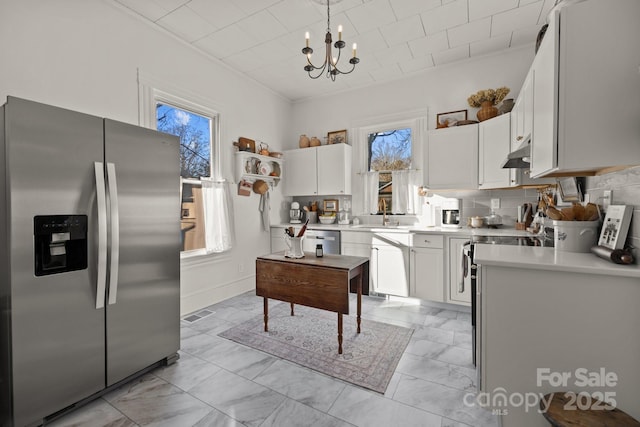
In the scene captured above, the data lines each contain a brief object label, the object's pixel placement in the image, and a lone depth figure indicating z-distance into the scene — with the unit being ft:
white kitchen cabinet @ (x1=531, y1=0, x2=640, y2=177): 4.15
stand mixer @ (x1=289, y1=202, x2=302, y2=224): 14.96
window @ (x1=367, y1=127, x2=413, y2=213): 13.29
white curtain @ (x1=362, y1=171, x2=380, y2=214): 13.93
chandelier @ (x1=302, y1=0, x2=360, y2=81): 6.67
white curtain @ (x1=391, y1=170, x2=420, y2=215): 13.00
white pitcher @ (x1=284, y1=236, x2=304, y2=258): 8.56
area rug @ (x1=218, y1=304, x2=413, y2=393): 6.89
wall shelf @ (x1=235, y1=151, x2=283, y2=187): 12.51
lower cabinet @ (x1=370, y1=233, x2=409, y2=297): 11.41
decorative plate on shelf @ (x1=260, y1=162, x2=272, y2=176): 13.55
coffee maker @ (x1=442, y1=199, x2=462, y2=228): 11.91
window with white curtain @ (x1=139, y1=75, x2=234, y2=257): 10.29
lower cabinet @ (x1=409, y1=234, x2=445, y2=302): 10.73
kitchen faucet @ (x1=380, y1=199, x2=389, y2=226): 13.24
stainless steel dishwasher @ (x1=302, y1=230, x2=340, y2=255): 12.77
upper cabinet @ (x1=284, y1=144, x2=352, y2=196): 13.99
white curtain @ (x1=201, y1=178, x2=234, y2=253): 11.14
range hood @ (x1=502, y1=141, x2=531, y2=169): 7.03
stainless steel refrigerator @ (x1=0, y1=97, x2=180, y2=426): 4.79
